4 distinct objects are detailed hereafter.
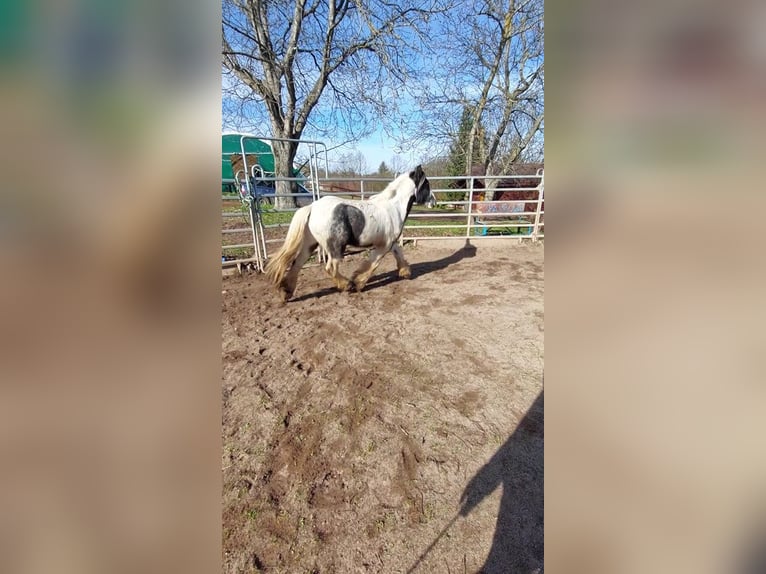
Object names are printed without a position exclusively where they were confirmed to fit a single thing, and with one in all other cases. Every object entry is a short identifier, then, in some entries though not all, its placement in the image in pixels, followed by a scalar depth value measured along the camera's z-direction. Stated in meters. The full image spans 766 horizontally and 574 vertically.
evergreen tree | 10.95
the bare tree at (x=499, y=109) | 9.23
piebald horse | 3.58
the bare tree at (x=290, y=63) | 7.20
